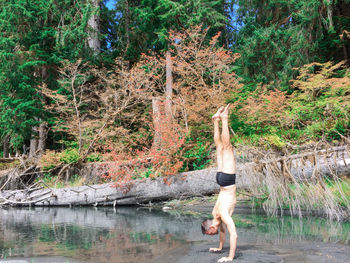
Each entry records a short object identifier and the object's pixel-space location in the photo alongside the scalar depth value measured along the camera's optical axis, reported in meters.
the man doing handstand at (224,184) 4.07
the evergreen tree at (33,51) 14.62
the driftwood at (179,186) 6.90
